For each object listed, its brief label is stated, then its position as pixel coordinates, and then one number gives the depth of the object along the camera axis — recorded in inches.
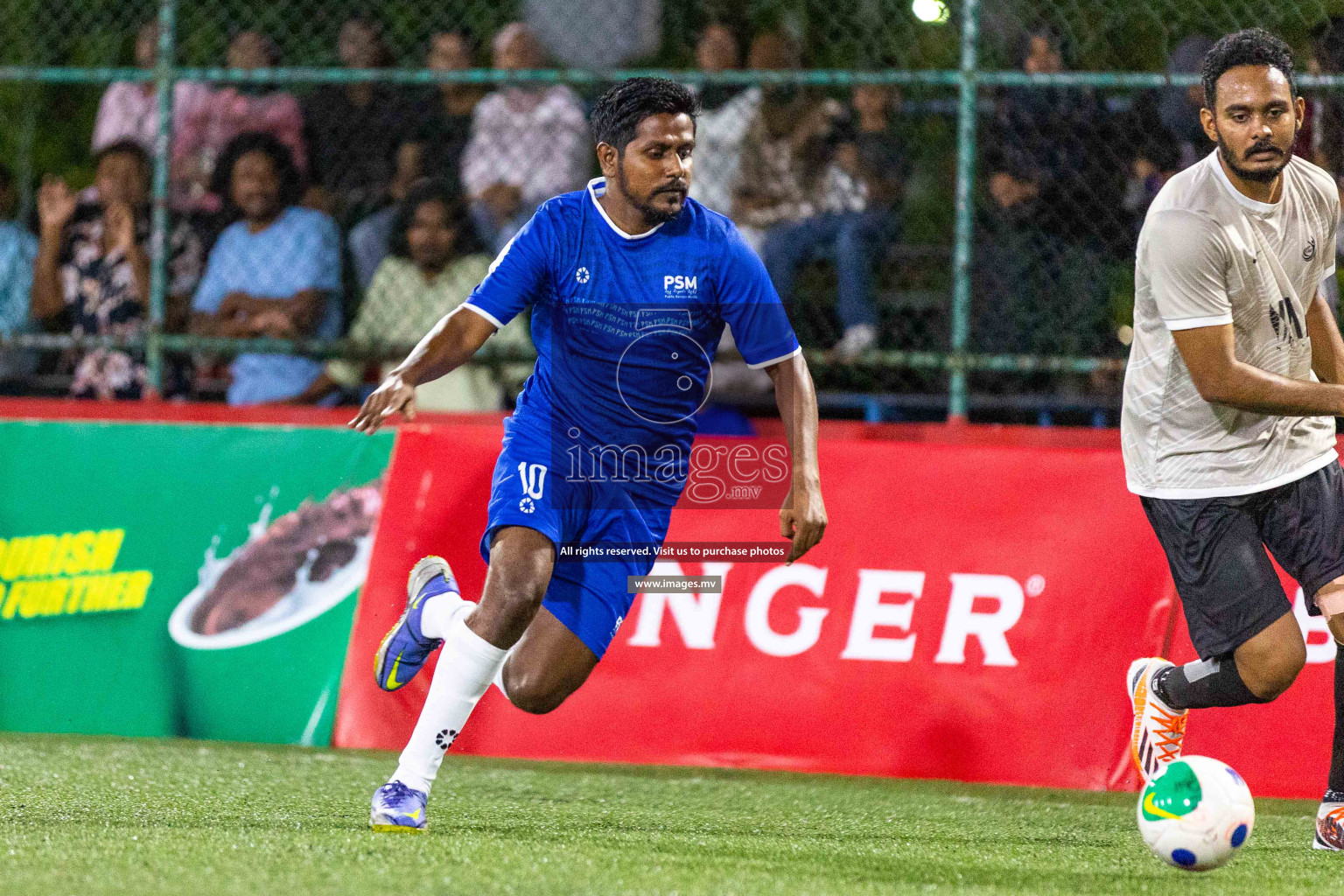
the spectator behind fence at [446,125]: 647.8
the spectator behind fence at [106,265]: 658.8
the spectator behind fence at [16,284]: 669.9
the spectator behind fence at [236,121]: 659.4
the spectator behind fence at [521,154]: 625.9
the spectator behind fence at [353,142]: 645.9
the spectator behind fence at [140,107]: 675.4
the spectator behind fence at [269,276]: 631.8
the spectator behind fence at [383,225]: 638.5
